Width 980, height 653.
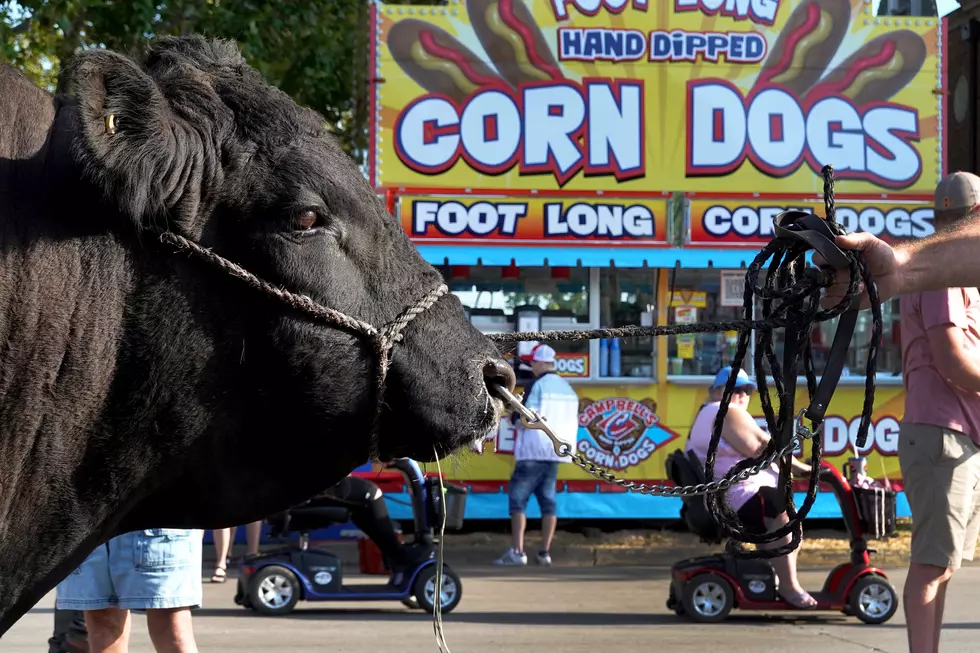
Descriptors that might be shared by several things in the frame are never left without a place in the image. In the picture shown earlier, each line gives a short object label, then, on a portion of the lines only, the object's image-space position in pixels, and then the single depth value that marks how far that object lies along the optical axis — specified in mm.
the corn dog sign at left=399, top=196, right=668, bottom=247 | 12492
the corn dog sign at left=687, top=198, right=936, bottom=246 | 12812
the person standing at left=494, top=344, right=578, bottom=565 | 11328
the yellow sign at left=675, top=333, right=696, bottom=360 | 12953
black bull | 2225
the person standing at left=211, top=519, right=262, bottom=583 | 10156
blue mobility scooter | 8945
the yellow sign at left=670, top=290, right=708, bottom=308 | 13055
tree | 15383
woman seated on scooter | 8305
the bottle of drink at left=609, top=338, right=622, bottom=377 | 12773
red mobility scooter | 8586
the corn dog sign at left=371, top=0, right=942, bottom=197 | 12641
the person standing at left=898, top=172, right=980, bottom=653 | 5305
